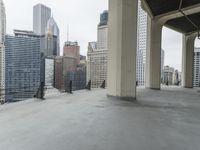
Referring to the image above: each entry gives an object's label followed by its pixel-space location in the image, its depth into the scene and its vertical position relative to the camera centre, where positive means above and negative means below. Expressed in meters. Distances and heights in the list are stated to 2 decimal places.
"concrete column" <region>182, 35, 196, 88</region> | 13.78 +1.14
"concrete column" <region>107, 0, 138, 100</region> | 6.24 +1.08
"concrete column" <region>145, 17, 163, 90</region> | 11.01 +1.32
